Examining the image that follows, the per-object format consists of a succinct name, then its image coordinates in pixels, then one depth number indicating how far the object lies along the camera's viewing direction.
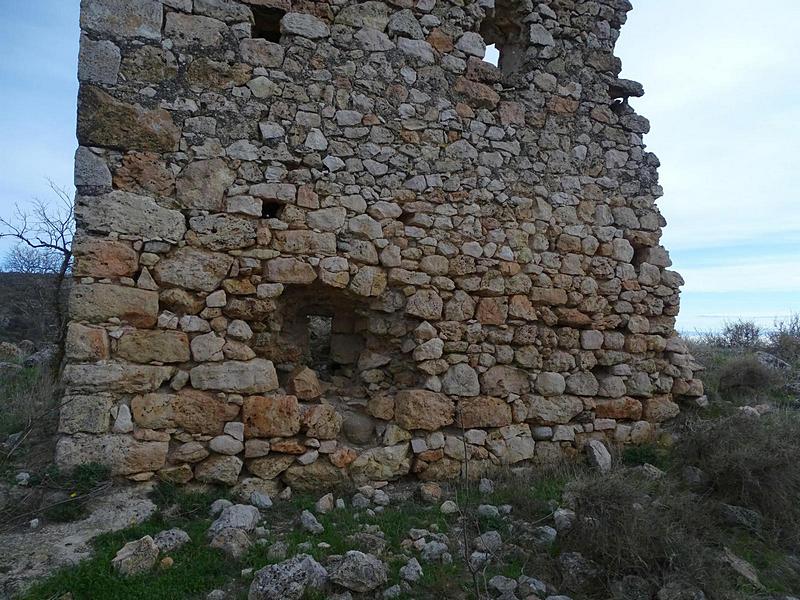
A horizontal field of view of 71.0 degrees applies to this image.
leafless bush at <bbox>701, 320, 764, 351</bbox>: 9.97
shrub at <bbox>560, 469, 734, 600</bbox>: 3.16
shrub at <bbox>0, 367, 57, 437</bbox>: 4.50
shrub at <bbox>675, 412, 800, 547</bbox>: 4.03
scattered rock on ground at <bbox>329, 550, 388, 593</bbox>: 2.86
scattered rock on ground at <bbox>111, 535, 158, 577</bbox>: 2.87
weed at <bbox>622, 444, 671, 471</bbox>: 4.93
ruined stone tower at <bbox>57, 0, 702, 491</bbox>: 3.73
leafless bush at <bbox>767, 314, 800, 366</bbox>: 8.58
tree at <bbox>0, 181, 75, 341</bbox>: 10.02
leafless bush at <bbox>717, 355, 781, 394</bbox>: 6.50
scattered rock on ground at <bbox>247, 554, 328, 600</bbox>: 2.70
